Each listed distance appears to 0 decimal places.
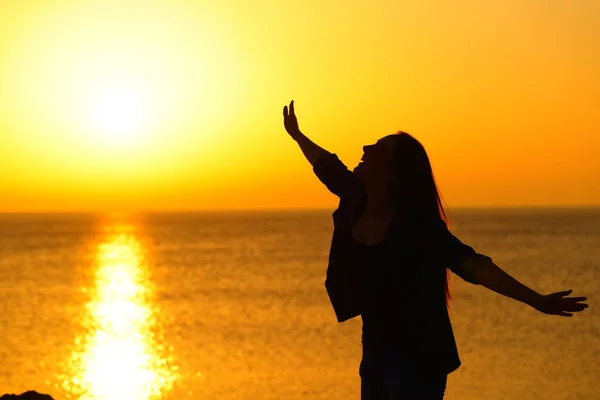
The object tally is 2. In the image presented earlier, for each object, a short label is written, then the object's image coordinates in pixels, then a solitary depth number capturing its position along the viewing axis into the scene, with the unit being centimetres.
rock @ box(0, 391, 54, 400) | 1891
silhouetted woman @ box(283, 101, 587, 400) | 731
